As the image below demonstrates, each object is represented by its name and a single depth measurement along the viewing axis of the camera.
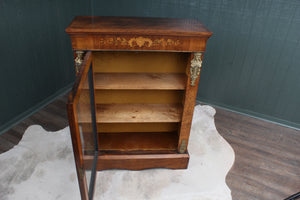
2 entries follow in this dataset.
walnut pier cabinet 1.56
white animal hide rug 1.89
